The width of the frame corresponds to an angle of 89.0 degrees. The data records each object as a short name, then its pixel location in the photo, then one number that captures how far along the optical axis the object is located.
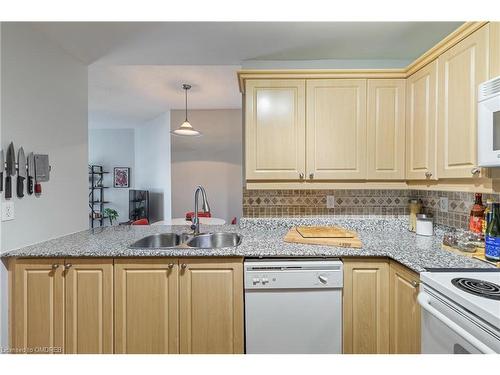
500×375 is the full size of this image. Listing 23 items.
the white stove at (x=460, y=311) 0.86
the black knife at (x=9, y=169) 1.53
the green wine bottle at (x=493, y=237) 1.29
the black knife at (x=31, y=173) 1.67
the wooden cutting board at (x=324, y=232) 1.76
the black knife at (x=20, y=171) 1.60
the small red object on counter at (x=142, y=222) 3.02
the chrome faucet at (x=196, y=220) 2.03
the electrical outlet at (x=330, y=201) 2.21
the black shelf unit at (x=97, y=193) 5.48
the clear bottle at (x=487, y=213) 1.46
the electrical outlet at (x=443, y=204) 1.89
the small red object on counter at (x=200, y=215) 2.82
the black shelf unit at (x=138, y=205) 5.00
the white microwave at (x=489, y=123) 1.17
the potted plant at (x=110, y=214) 5.59
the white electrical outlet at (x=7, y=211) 1.51
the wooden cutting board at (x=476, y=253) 1.30
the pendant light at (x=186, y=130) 3.41
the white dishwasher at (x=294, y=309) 1.49
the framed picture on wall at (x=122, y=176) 5.62
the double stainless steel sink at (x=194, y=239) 1.99
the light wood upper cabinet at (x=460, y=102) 1.31
